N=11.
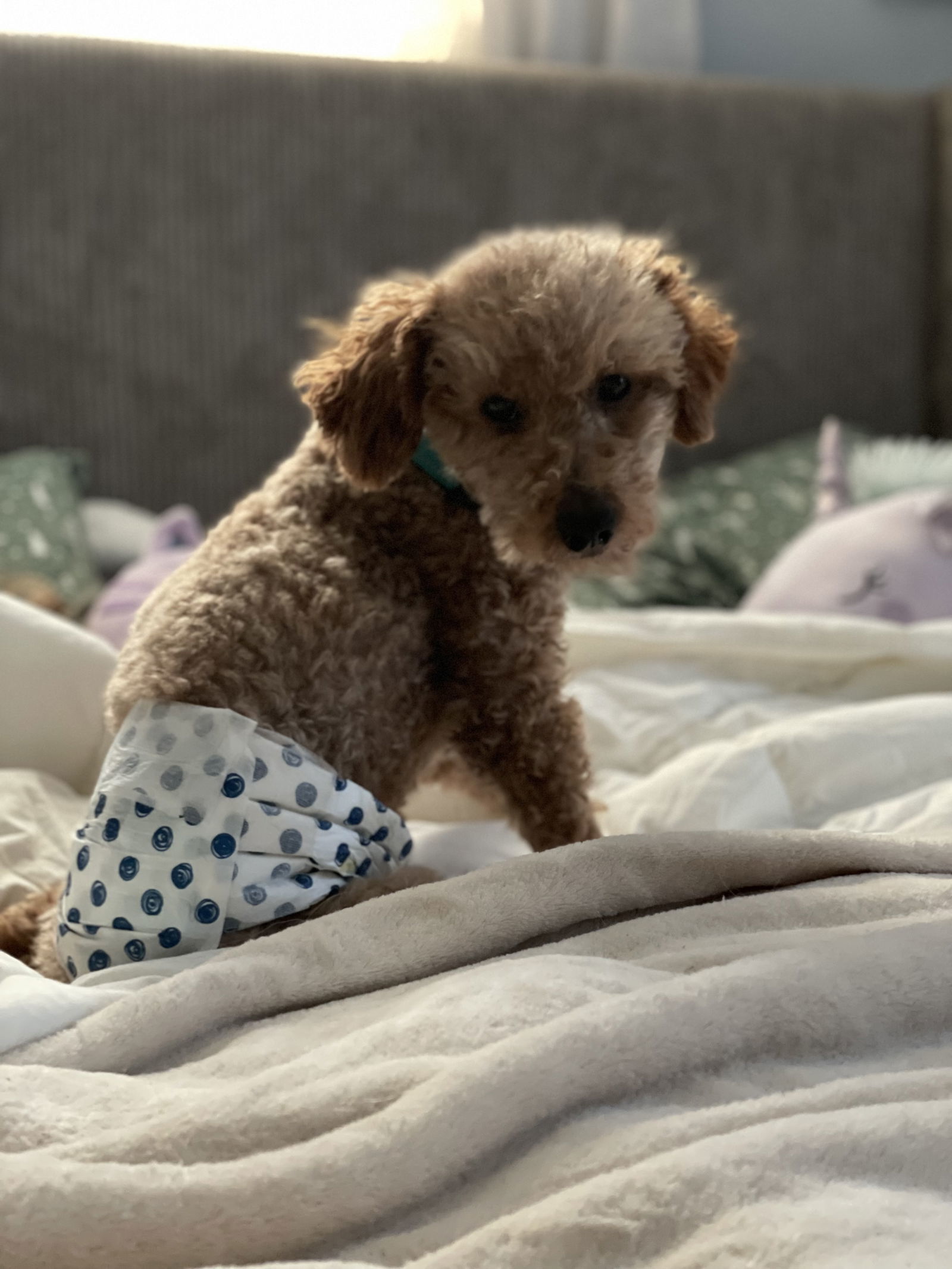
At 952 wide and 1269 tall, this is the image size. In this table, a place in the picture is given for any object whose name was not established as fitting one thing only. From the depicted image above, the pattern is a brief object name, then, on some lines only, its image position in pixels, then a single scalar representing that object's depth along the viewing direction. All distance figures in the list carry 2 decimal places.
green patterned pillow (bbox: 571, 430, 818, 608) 2.06
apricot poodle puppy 0.89
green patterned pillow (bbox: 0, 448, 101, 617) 1.79
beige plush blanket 0.54
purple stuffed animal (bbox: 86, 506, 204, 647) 1.56
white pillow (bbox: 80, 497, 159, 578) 1.94
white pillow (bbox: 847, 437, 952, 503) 1.99
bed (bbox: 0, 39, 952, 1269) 0.56
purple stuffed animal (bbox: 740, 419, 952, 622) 1.60
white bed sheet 1.11
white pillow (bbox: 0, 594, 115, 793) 1.22
